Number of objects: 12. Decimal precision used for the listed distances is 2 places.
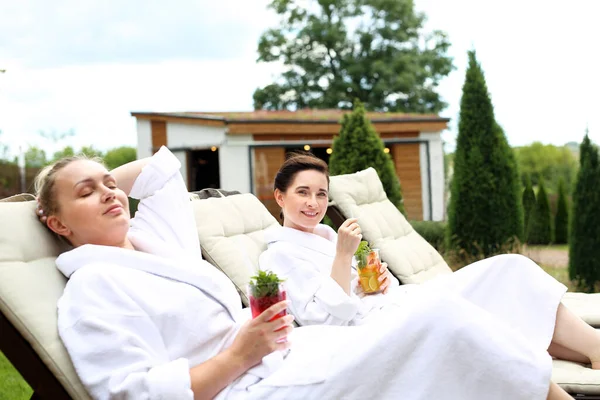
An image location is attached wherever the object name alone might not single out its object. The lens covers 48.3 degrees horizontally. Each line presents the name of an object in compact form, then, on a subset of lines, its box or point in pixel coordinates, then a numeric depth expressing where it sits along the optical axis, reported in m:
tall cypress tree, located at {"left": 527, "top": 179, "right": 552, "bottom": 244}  14.33
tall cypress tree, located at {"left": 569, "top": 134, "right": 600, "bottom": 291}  7.27
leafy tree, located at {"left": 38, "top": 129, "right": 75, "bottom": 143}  21.94
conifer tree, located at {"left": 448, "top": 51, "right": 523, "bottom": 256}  7.69
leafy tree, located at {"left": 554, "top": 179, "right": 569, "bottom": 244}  14.84
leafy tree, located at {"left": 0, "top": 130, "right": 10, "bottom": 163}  14.80
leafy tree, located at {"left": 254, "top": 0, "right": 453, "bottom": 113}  26.59
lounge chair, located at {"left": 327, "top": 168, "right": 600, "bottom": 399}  3.96
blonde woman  1.76
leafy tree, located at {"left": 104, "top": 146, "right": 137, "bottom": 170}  22.74
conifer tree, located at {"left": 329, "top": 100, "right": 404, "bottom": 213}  7.96
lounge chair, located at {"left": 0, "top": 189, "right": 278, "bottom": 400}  1.81
